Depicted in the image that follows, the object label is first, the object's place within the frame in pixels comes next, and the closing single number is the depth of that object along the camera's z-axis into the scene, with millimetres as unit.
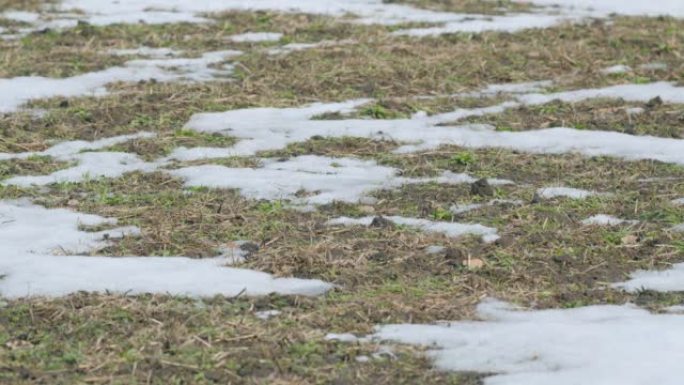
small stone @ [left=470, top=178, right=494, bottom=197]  13148
